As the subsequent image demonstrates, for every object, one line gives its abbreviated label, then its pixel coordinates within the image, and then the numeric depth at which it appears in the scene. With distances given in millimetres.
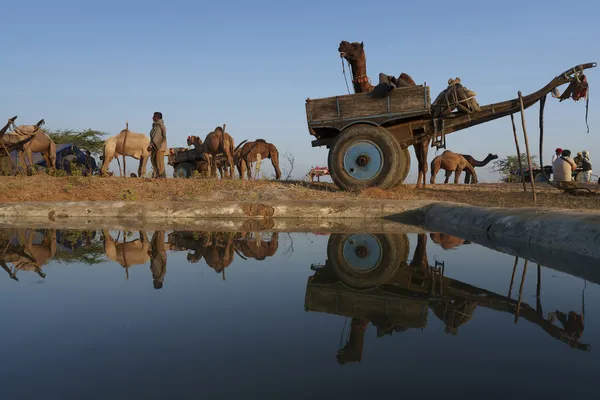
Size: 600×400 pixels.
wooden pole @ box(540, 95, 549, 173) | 9383
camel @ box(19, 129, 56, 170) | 15539
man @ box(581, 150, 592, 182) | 16703
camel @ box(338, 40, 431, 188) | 11297
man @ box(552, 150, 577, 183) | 13508
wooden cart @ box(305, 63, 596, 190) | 10539
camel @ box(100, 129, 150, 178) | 15438
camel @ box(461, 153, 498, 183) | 21672
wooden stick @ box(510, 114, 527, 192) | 9311
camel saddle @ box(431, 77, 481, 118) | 10203
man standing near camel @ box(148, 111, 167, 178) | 14625
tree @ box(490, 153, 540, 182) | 21900
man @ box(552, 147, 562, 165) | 15312
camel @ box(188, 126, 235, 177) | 18125
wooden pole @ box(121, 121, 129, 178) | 15445
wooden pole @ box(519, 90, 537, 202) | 8448
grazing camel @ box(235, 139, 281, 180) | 20625
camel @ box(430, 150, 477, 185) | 19856
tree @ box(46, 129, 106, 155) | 31312
